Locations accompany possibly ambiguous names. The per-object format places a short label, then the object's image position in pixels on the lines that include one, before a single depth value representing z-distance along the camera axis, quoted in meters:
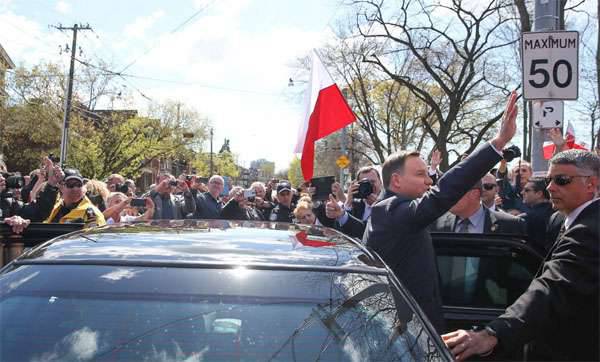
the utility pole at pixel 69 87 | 29.20
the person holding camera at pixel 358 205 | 4.54
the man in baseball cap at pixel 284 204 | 9.19
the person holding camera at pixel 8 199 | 8.13
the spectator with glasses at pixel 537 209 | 5.68
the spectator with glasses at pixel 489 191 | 6.26
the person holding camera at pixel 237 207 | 8.20
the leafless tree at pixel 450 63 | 24.03
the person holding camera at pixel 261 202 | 10.20
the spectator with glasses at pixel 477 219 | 4.92
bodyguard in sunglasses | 2.61
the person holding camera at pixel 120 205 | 6.04
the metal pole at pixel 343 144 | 23.58
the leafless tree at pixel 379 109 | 32.06
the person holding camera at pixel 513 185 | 7.71
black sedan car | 2.04
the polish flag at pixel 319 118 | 7.35
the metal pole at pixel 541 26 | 6.28
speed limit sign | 5.80
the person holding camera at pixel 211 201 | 8.73
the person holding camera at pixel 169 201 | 8.10
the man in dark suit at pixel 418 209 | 3.01
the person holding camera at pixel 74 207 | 5.57
